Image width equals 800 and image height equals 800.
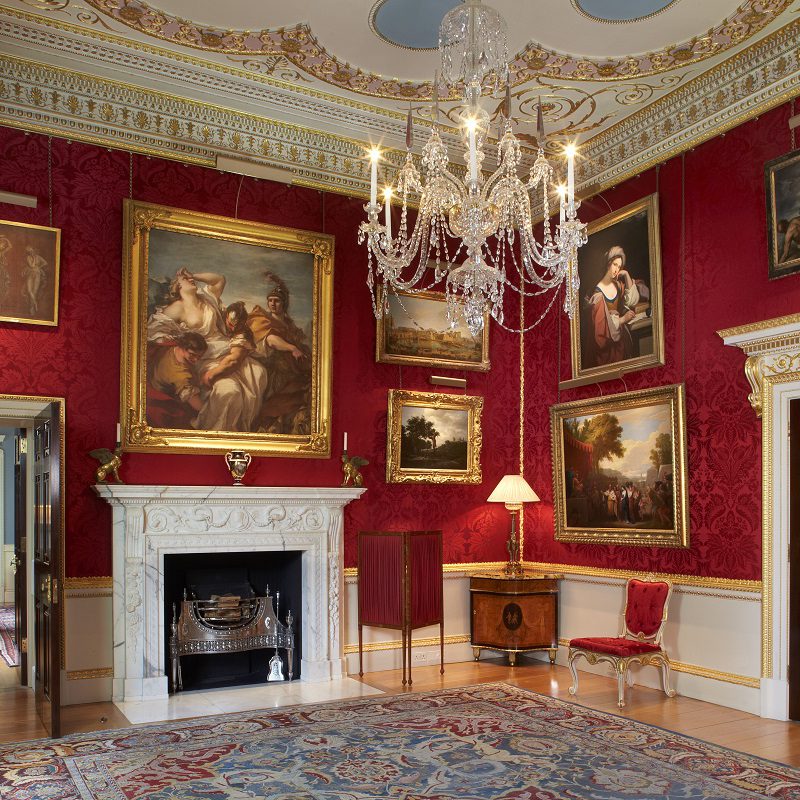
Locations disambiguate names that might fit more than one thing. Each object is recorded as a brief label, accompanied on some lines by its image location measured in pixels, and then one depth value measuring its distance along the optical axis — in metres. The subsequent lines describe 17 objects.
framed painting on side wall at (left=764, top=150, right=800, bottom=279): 6.73
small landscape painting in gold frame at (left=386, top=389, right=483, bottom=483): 8.98
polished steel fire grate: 7.79
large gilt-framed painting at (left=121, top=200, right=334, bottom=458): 7.78
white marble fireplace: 7.37
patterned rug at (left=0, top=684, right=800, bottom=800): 4.95
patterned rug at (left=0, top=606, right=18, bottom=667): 9.62
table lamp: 8.96
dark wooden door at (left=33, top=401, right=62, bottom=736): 6.21
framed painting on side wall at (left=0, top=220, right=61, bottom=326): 7.22
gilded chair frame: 7.07
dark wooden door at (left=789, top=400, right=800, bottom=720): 6.58
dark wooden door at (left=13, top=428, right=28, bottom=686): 8.10
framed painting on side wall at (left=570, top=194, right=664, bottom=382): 8.09
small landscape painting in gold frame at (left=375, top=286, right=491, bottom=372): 9.03
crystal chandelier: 4.98
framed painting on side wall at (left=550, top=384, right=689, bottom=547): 7.78
